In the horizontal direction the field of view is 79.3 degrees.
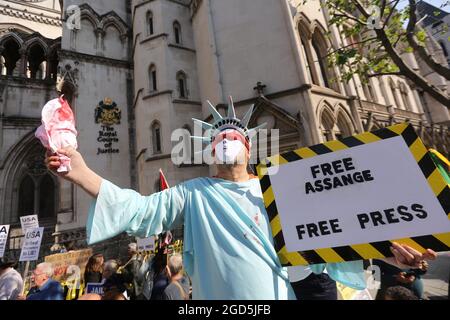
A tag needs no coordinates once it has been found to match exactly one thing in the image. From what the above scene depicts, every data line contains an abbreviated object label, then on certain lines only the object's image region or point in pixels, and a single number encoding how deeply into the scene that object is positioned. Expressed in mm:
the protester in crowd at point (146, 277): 4652
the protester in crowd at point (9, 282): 4540
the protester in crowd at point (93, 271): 4598
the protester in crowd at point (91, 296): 2471
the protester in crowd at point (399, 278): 3631
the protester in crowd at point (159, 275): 3746
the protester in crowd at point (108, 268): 4539
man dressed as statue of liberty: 1423
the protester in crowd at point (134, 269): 4835
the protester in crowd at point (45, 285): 3075
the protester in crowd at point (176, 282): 3331
